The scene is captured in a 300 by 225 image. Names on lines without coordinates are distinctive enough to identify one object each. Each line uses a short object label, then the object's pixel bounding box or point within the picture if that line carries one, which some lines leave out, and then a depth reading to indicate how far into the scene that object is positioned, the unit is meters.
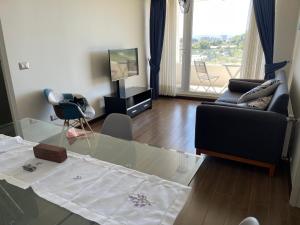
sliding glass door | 4.85
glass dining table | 0.96
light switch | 2.83
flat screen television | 4.02
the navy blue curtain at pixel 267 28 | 4.20
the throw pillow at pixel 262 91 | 2.87
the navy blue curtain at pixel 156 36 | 5.08
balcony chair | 5.39
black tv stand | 4.07
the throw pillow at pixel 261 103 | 2.59
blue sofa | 2.24
